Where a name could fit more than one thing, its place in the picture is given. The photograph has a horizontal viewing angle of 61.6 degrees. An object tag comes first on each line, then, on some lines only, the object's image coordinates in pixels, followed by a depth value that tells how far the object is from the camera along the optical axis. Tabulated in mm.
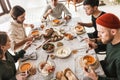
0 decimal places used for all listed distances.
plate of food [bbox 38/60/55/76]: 1124
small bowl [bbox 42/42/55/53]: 1332
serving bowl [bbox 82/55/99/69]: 1107
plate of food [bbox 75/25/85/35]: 1486
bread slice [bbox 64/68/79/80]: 1037
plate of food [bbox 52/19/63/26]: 1679
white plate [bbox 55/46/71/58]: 1270
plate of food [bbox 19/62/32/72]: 1190
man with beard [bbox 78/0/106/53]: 1415
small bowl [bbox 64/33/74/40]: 1437
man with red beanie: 1002
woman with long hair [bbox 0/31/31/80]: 1104
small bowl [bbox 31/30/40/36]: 1577
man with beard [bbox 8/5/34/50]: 1540
